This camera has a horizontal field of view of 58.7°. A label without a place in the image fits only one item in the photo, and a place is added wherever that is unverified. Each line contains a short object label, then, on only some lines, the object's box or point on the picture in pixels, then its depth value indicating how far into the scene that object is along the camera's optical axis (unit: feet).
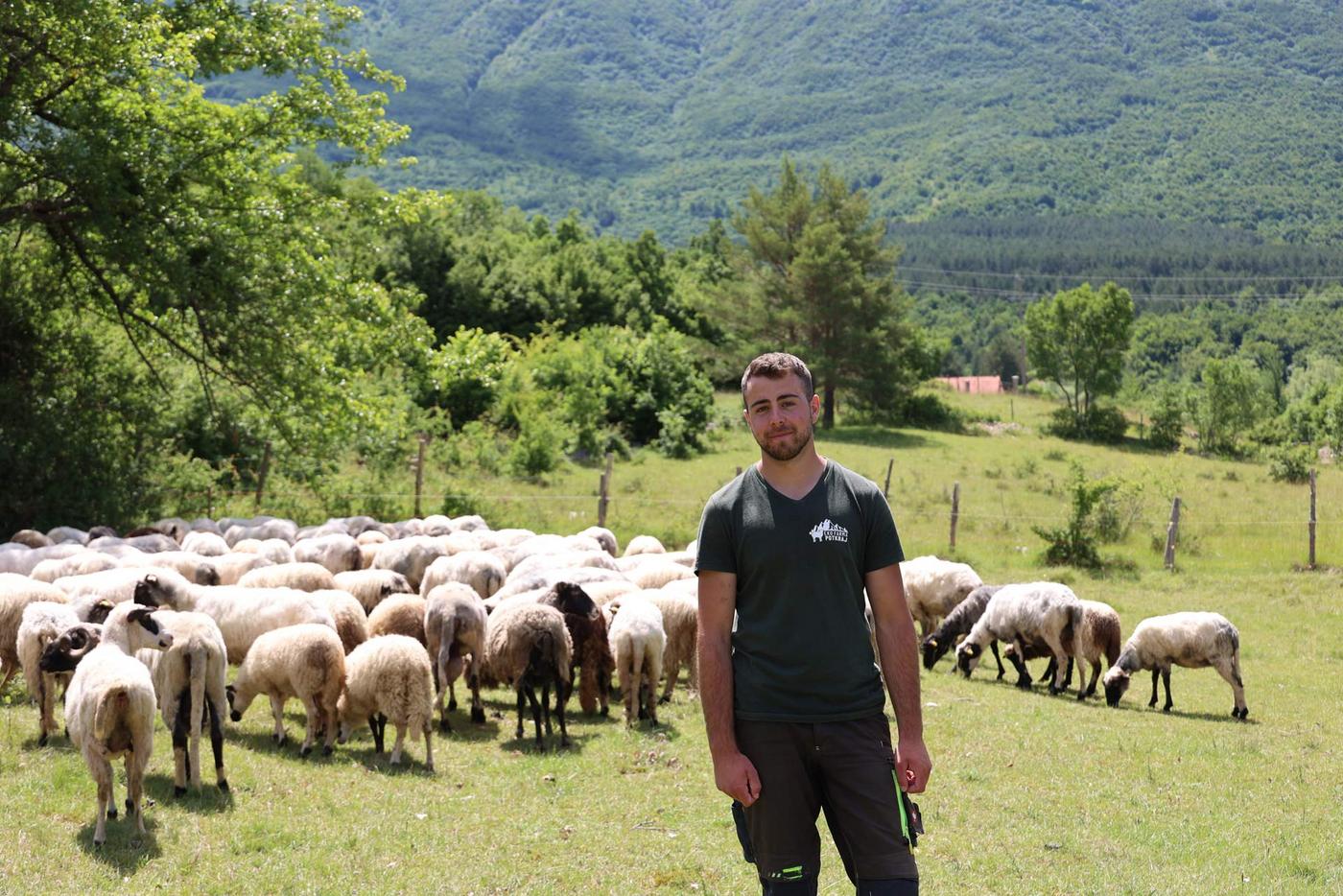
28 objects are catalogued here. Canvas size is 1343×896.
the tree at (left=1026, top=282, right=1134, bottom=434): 180.57
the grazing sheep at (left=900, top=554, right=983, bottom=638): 53.93
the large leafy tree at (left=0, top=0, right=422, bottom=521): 55.31
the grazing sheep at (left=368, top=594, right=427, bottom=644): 38.73
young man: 13.99
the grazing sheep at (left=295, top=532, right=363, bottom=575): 52.60
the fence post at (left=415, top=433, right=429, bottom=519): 77.97
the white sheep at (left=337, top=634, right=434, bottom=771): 31.35
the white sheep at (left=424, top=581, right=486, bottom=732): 36.55
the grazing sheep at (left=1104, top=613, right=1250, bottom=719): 42.19
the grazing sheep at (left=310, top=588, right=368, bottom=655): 37.27
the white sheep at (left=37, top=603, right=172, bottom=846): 23.76
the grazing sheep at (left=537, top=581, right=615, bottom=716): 37.81
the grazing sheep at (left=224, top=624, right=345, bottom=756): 31.50
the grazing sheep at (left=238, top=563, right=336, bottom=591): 42.52
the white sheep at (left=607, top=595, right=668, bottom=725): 36.94
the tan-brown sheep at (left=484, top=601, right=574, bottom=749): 34.58
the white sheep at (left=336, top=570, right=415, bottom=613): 43.42
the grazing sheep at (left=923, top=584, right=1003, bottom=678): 50.67
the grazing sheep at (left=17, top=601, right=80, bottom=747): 30.48
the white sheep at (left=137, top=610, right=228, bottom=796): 27.35
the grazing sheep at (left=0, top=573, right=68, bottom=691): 33.47
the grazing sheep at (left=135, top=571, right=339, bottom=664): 35.32
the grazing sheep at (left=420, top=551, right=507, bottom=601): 47.16
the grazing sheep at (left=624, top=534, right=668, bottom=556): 59.57
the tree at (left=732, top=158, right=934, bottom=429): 161.38
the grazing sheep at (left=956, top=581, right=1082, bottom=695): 45.85
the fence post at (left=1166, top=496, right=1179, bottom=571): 73.92
